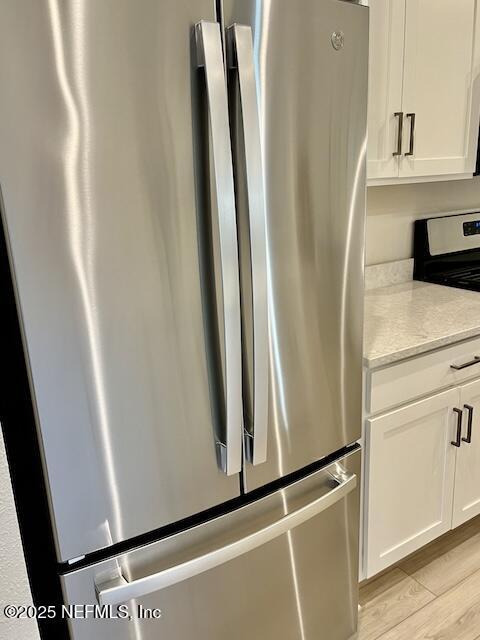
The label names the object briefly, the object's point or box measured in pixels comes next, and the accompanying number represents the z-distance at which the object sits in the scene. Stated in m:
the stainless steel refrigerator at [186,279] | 0.85
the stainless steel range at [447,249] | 2.36
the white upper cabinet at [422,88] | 1.73
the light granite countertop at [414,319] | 1.58
